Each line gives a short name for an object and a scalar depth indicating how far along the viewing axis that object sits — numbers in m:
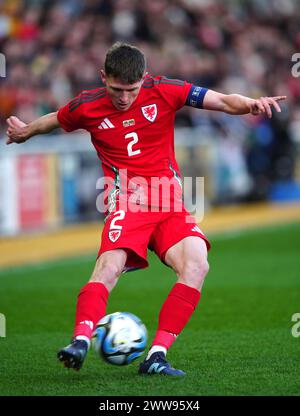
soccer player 11.77
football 11.40
